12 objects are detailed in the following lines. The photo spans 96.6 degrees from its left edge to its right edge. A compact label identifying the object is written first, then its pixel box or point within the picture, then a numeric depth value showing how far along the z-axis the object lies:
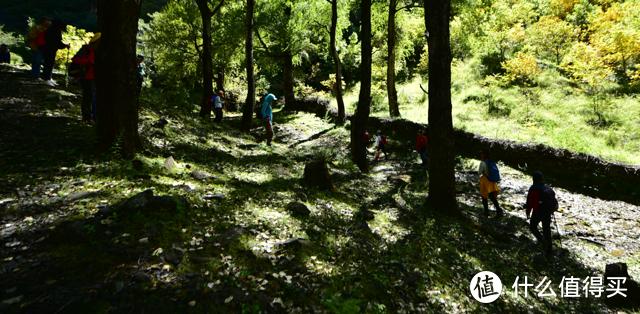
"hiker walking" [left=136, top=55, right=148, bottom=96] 10.70
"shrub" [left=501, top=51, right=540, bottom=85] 18.31
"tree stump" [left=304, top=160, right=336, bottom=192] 7.24
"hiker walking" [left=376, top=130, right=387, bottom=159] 14.23
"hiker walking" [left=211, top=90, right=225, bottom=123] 13.61
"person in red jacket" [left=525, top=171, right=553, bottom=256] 6.27
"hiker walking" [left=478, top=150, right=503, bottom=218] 7.90
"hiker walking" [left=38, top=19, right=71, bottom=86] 8.12
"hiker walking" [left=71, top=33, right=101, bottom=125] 6.27
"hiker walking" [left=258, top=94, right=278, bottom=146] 10.84
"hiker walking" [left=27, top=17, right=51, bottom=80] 8.42
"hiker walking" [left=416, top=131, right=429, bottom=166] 12.77
